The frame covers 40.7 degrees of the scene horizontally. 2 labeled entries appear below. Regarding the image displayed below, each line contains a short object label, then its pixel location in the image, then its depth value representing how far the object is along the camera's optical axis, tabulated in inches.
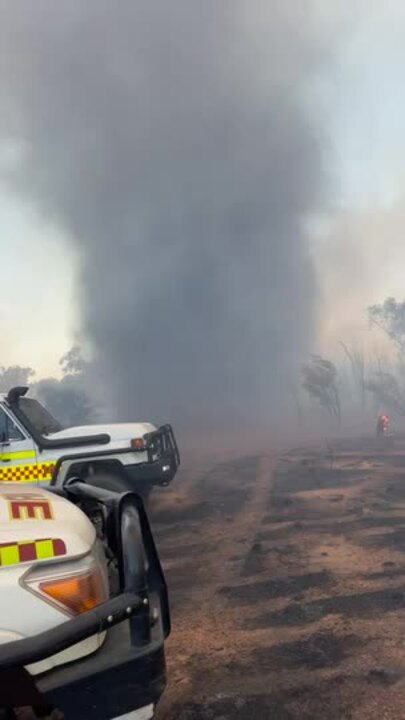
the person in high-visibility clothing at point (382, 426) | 956.6
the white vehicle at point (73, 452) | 292.5
